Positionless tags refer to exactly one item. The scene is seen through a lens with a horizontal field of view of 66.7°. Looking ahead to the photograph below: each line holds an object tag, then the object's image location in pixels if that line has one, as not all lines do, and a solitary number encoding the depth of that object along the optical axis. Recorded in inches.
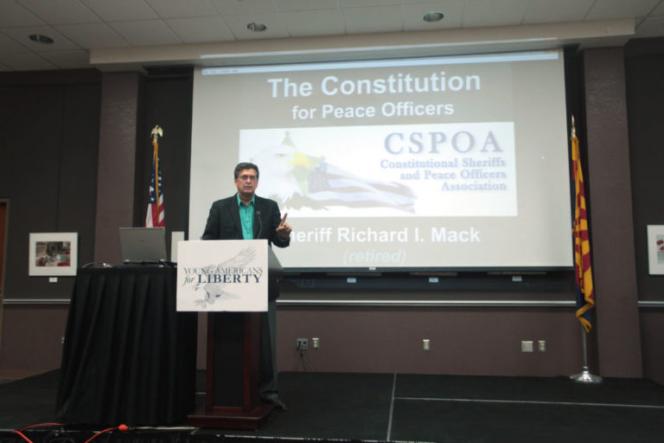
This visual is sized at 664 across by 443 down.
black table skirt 111.2
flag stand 172.2
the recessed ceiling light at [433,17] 181.3
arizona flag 173.8
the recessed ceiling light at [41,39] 197.4
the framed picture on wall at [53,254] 218.7
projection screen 188.7
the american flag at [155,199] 190.1
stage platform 110.0
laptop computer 121.6
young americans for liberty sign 106.4
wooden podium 106.8
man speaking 122.8
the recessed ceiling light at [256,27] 189.2
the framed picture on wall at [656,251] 188.9
